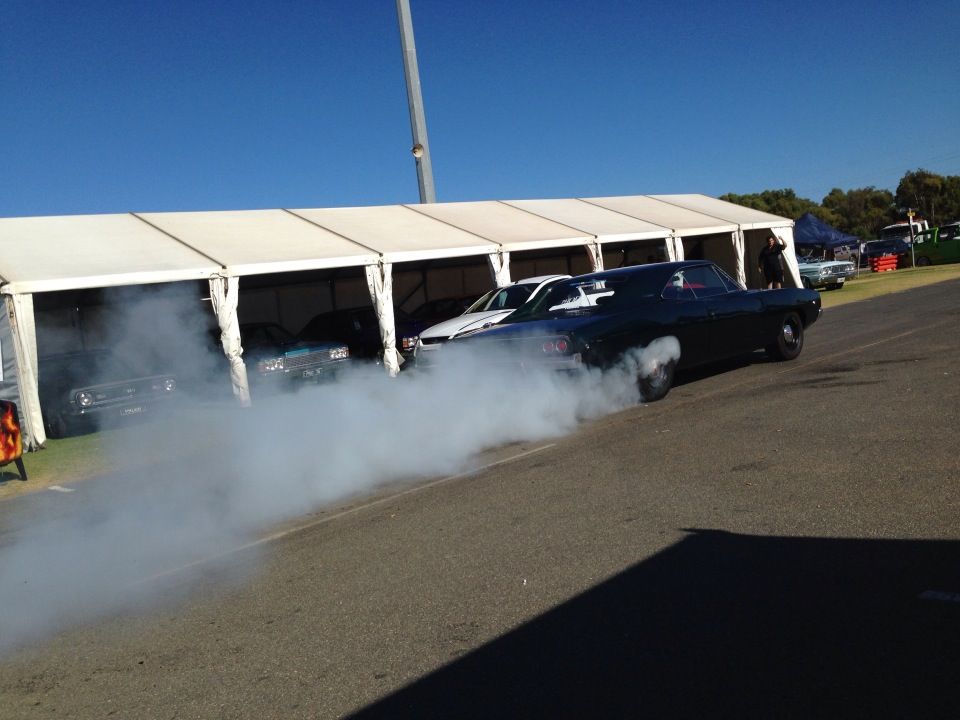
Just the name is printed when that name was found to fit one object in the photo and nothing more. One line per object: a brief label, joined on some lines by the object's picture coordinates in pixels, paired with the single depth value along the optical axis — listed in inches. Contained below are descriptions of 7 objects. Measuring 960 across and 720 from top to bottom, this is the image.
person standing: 692.1
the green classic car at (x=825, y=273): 1085.8
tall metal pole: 857.5
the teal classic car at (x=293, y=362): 516.1
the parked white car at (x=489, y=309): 465.1
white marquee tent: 440.5
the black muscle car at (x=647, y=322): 305.0
